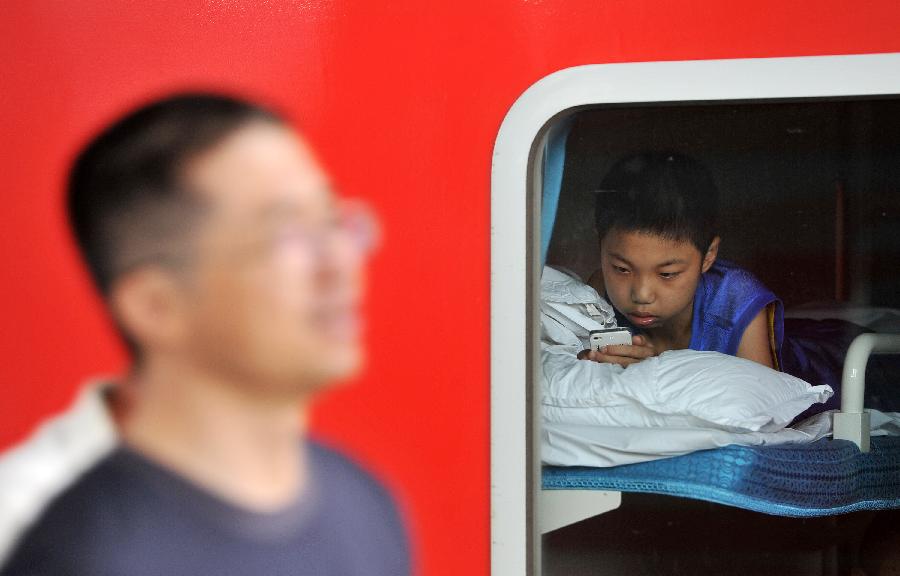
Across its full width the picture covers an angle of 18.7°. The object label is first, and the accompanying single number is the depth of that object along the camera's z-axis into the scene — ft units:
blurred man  6.60
